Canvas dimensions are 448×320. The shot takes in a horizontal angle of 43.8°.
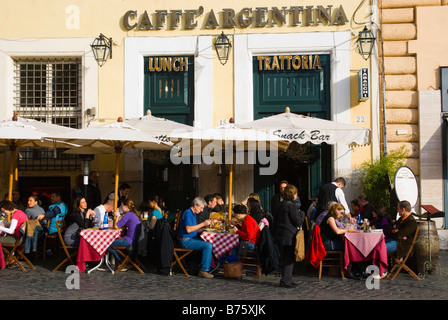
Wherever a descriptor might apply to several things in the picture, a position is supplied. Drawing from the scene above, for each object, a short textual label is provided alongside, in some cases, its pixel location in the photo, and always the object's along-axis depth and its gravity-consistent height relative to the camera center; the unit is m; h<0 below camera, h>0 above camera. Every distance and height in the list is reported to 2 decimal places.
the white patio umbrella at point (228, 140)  9.45 +0.58
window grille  13.31 +1.82
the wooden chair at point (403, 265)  8.36 -1.41
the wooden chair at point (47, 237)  9.91 -1.13
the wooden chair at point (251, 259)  8.66 -1.38
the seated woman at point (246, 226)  8.42 -0.82
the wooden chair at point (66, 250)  8.95 -1.26
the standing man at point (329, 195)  10.12 -0.41
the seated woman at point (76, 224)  9.08 -0.84
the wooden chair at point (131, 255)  8.79 -1.29
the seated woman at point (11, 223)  9.01 -0.80
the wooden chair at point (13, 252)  8.98 -1.30
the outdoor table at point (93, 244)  8.76 -1.11
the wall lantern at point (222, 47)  12.62 +2.87
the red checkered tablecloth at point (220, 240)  8.77 -1.05
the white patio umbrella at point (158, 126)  10.55 +0.92
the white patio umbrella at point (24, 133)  9.75 +0.72
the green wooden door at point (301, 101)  12.67 +1.64
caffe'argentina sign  12.73 +3.59
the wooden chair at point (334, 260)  8.55 -1.39
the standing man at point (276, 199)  10.49 -0.50
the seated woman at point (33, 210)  10.28 -0.67
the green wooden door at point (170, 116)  12.91 +1.33
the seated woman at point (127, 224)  8.86 -0.81
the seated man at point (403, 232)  8.38 -0.90
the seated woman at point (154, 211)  9.71 -0.66
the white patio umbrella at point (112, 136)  8.91 +0.60
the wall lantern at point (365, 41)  12.28 +2.91
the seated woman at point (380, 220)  9.19 -0.79
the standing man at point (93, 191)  11.67 -0.38
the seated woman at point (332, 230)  8.58 -0.88
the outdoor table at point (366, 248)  8.40 -1.15
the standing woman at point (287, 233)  7.72 -0.84
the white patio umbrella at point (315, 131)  10.09 +0.76
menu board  11.20 -0.26
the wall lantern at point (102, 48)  12.77 +2.88
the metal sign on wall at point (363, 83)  12.07 +1.95
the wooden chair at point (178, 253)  8.71 -1.28
